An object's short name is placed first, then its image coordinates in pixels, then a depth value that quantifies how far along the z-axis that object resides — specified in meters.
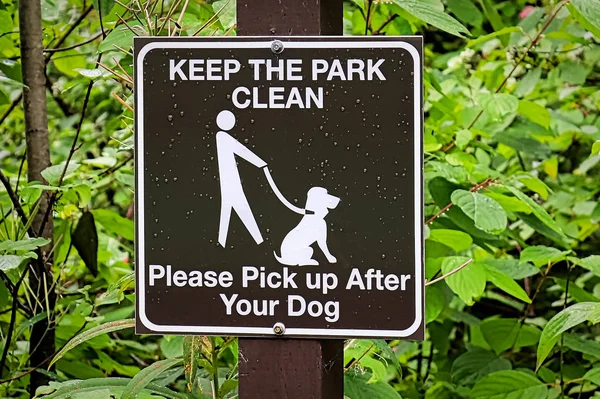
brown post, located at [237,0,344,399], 1.84
